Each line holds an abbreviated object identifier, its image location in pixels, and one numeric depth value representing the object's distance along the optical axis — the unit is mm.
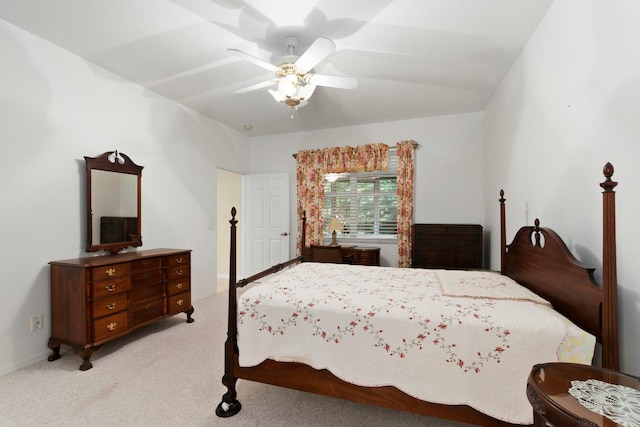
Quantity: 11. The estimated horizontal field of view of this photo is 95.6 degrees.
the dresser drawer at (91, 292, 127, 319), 2469
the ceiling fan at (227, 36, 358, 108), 2238
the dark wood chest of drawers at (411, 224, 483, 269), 3820
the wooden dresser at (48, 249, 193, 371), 2420
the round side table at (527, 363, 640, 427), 824
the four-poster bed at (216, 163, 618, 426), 1243
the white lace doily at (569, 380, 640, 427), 821
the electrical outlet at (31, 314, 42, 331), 2492
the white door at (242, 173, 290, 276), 5184
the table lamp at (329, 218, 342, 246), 4586
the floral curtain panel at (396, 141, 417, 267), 4426
